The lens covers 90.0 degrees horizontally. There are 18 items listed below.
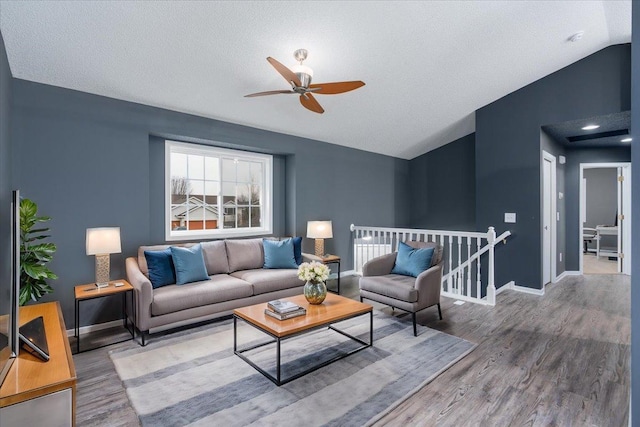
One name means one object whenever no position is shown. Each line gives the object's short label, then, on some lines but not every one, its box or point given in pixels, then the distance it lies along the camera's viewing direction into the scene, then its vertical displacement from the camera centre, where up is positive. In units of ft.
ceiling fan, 8.85 +3.68
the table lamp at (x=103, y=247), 10.01 -1.01
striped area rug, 6.62 -4.08
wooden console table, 4.61 -2.64
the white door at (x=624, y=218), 19.16 -0.37
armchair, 10.70 -2.54
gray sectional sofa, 9.96 -2.60
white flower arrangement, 9.55 -1.78
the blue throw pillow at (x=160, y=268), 11.00 -1.89
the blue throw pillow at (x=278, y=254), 14.17 -1.83
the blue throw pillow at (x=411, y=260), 12.00 -1.83
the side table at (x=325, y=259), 15.03 -2.23
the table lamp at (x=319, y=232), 16.46 -0.96
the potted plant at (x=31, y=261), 7.84 -1.17
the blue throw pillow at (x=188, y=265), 11.39 -1.86
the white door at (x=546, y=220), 15.88 -0.39
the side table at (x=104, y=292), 9.48 -2.38
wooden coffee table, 7.77 -2.79
